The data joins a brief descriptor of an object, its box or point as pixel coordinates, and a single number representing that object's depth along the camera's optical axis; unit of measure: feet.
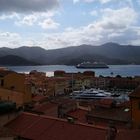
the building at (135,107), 45.51
